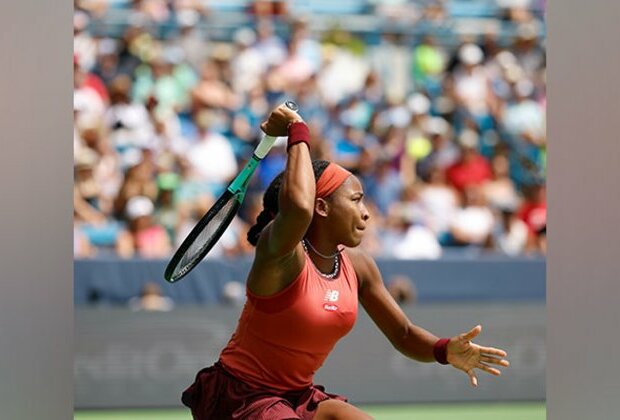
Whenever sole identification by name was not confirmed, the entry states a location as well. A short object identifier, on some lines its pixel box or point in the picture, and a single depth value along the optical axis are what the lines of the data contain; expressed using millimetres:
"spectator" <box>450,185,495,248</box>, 19219
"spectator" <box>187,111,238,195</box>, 18406
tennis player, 7949
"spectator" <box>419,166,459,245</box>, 19234
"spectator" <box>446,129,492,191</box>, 19891
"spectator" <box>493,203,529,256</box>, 19375
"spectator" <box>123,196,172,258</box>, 17422
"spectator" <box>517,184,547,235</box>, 19687
